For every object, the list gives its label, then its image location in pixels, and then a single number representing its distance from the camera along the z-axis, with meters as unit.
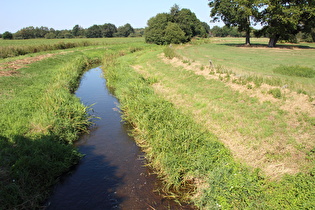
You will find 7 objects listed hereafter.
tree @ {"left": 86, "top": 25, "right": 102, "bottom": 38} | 117.44
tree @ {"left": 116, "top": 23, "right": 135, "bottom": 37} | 125.21
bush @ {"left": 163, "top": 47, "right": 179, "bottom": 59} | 26.42
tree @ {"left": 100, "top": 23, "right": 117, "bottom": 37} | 120.11
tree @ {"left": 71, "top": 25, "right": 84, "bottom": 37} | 122.51
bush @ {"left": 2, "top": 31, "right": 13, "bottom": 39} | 88.91
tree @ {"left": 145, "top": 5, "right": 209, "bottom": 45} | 51.78
